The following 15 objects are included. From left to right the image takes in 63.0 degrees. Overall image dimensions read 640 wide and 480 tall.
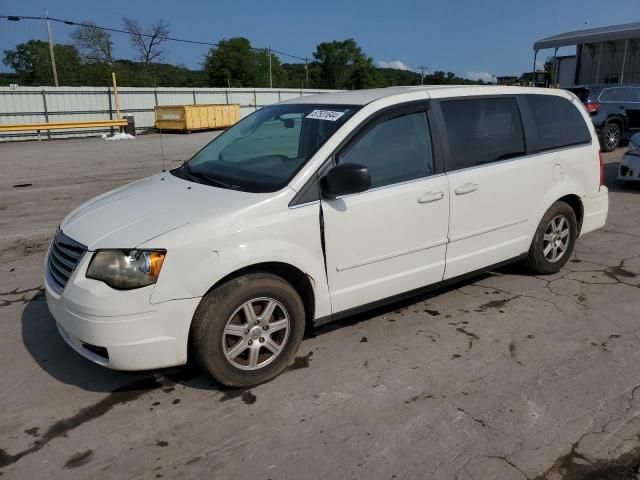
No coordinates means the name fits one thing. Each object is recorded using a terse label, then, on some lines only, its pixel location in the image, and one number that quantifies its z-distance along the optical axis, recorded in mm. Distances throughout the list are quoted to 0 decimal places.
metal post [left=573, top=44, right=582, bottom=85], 23353
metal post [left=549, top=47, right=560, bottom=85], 24178
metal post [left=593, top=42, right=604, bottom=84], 23000
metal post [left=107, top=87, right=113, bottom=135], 29859
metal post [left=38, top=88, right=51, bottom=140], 27138
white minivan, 2904
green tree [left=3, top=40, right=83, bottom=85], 58844
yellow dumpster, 27938
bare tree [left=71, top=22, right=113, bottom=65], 57250
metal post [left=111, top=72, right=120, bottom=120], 28589
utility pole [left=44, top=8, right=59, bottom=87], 38903
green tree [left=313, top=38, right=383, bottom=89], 108000
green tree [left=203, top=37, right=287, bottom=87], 80125
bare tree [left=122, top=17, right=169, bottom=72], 48572
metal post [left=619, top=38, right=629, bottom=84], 20183
